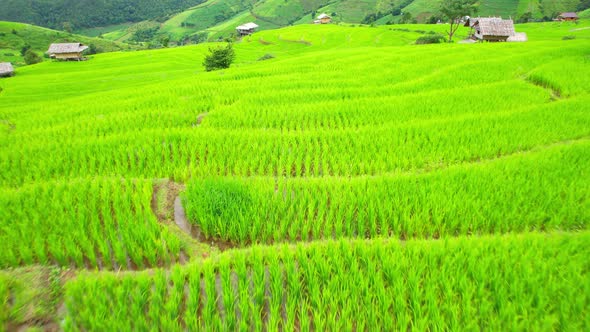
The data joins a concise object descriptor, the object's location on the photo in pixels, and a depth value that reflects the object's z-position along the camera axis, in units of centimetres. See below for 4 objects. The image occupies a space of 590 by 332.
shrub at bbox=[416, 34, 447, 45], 4062
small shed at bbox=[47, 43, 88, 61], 5369
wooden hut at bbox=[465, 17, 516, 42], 4181
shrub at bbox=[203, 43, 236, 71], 2888
